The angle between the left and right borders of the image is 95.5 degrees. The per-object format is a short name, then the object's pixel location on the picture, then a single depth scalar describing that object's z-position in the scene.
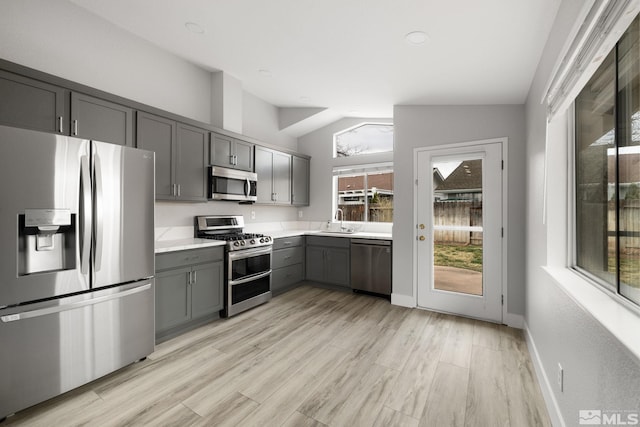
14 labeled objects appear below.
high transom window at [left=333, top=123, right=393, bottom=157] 4.88
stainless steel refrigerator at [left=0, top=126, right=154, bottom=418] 1.73
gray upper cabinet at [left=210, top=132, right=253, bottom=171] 3.59
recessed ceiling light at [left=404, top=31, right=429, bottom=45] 2.24
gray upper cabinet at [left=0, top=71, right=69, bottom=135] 2.01
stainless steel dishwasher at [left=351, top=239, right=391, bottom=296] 4.02
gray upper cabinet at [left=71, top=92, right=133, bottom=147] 2.36
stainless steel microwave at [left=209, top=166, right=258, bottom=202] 3.54
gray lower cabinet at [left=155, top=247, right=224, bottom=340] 2.73
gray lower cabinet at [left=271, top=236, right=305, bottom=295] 4.20
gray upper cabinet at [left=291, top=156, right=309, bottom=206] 5.01
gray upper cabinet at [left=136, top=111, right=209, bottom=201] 2.91
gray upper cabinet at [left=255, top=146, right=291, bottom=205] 4.33
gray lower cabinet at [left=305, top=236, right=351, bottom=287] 4.38
